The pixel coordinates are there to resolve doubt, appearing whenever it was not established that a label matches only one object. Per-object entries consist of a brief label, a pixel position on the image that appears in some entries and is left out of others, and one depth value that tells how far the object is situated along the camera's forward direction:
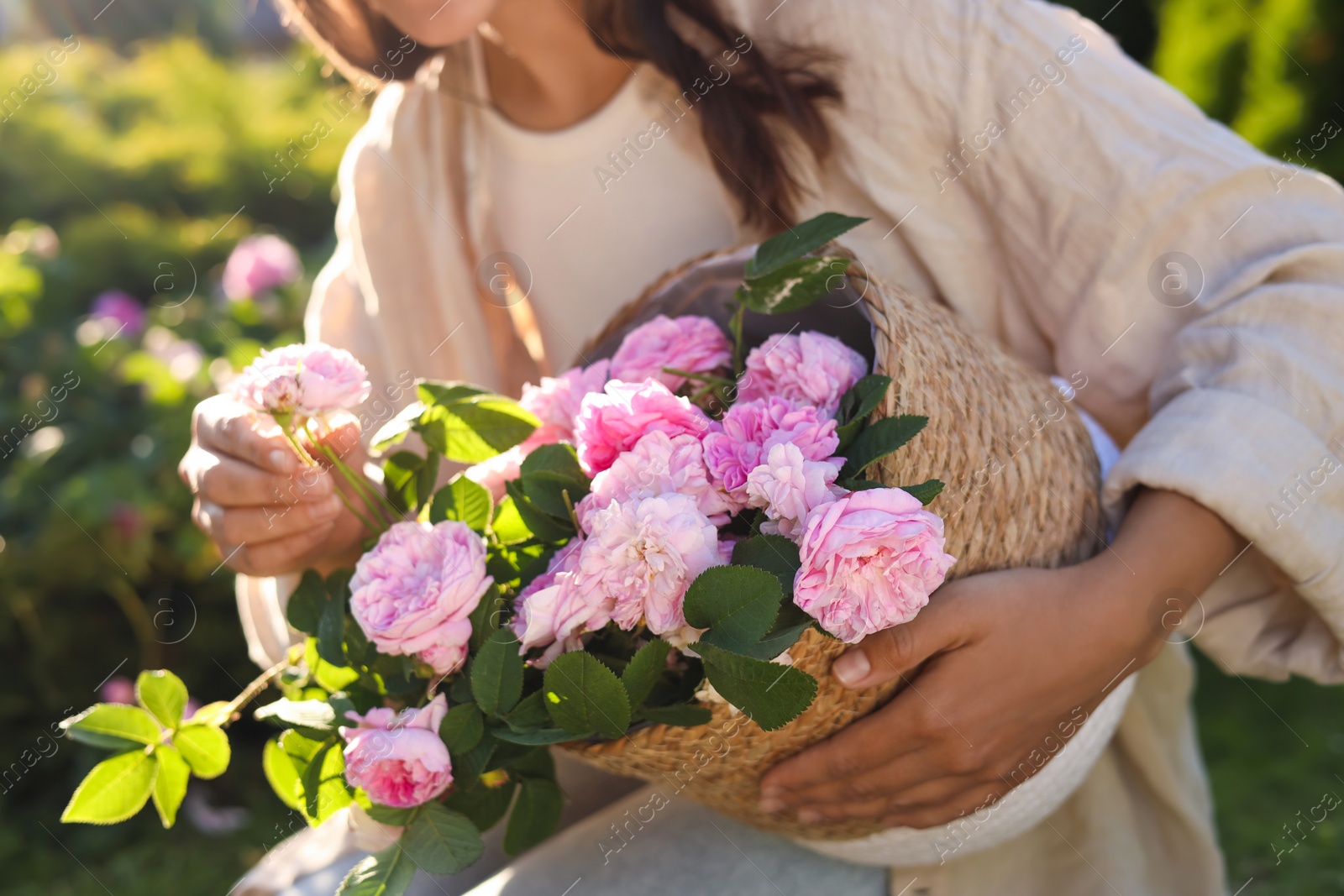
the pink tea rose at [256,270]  2.40
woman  0.90
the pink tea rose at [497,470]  0.88
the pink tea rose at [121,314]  2.38
